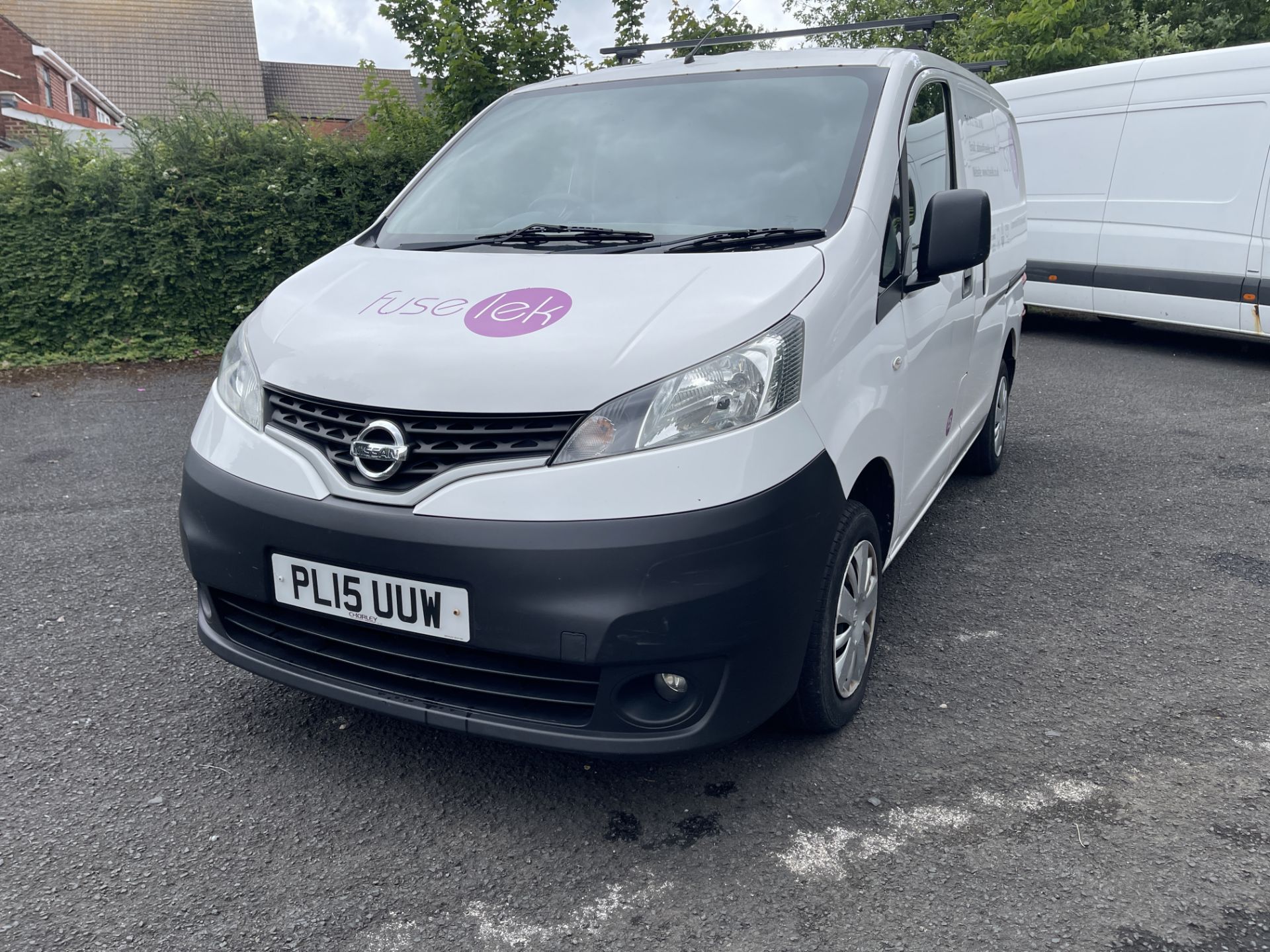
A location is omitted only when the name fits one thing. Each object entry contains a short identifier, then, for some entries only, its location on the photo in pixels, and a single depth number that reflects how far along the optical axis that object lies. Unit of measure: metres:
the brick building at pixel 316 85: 47.03
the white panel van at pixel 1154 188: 8.23
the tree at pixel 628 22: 9.90
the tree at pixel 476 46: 9.11
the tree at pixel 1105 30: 14.78
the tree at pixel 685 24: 9.94
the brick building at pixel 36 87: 28.17
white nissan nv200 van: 2.11
